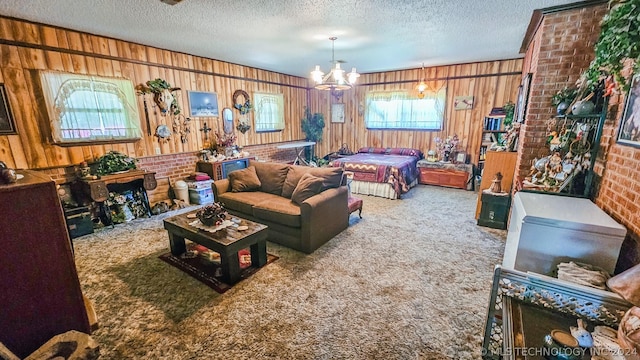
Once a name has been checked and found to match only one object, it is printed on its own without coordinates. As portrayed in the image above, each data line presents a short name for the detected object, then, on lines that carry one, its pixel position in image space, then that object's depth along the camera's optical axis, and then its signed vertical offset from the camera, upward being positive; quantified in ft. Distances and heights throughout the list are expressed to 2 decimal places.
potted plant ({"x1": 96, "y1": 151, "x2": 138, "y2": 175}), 12.03 -1.72
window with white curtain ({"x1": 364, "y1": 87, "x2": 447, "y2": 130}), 20.25 +0.89
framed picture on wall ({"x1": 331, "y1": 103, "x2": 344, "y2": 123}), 24.50 +0.88
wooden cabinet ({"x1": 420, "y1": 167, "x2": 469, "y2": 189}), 18.35 -4.01
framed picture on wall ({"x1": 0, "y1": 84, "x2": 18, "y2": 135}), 9.66 +0.42
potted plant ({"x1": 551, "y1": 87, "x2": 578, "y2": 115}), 8.27 +0.66
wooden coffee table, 7.52 -3.45
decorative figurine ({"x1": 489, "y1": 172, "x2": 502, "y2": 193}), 11.72 -2.82
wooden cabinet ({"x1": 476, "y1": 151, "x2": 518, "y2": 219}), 11.71 -2.13
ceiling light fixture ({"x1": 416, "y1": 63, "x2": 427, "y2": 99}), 19.71 +2.52
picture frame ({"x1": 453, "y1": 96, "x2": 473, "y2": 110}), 18.86 +1.29
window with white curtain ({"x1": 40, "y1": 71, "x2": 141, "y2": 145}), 10.76 +0.80
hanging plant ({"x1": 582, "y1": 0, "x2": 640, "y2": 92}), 5.03 +1.58
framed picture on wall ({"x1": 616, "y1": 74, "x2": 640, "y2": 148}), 5.41 -0.02
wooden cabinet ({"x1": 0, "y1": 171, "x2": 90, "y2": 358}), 3.43 -1.96
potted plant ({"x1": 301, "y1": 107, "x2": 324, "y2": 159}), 24.73 -0.13
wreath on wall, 18.21 +1.47
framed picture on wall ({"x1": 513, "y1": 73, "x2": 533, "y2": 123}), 10.85 +0.89
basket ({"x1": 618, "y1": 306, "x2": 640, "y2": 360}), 3.39 -2.85
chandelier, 12.38 +2.05
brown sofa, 9.57 -3.14
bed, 16.29 -3.32
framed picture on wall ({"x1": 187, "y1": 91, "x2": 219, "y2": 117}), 15.67 +1.27
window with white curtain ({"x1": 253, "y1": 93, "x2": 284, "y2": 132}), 20.13 +0.96
